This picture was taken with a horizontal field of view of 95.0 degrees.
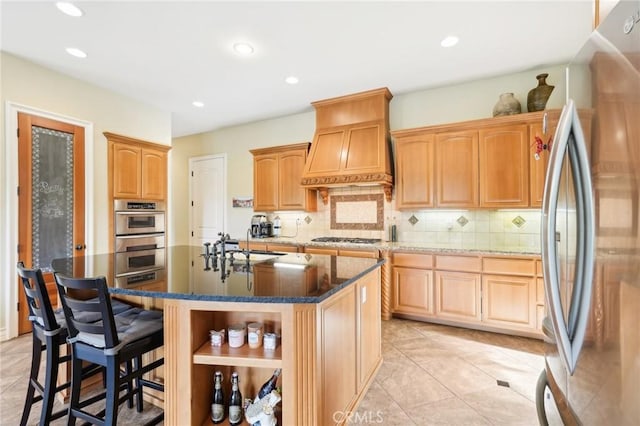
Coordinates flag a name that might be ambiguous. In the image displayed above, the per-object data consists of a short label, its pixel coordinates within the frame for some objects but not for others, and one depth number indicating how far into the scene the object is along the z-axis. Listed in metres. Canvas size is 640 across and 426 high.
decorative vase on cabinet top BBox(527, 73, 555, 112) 3.24
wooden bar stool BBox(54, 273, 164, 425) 1.33
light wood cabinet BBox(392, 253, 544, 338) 2.93
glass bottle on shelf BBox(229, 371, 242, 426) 1.52
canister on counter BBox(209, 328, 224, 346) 1.50
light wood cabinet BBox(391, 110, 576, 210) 3.21
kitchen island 1.37
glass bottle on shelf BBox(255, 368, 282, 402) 1.51
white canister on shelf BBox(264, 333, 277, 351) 1.45
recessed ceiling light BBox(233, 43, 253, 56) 2.98
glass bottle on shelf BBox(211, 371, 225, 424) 1.53
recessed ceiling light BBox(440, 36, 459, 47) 2.86
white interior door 5.89
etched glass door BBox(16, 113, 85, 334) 3.16
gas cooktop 4.10
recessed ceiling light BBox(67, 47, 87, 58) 3.03
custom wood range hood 3.94
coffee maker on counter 5.09
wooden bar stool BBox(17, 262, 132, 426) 1.55
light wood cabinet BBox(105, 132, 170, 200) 3.97
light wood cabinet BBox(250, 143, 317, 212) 4.68
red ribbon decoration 2.89
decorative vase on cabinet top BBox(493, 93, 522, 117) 3.38
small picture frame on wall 5.57
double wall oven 3.99
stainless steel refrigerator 0.64
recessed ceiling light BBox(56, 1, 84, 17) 2.38
